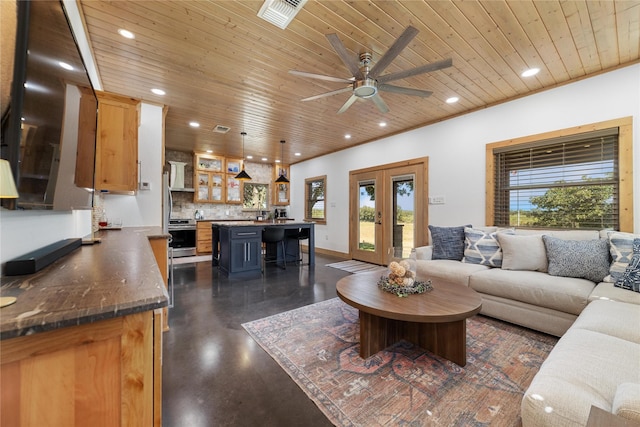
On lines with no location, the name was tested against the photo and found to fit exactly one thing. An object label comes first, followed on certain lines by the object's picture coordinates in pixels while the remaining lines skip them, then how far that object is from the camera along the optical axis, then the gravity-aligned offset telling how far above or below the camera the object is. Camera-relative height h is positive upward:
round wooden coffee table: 1.70 -0.67
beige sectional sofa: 0.96 -0.66
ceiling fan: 1.93 +1.29
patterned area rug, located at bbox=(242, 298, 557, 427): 1.44 -1.12
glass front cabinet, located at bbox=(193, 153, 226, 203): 6.63 +0.98
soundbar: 0.90 -0.18
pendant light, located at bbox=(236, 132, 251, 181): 5.55 +0.85
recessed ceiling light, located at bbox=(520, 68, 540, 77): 2.85 +1.66
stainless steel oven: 6.08 -0.56
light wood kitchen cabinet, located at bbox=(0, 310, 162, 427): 0.60 -0.43
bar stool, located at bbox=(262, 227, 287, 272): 4.83 -0.37
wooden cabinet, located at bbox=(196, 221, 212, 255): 6.34 -0.59
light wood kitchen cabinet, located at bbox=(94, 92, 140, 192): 2.54 +0.73
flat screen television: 0.79 +0.42
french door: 4.70 +0.13
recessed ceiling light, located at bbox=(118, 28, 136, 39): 2.20 +1.61
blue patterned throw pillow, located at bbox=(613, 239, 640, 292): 2.04 -0.49
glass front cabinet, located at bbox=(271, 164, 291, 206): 8.19 +0.82
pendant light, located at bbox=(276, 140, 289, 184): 6.08 +0.87
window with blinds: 2.87 +0.42
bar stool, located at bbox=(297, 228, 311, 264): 5.46 -0.42
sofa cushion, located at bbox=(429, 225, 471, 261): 3.42 -0.38
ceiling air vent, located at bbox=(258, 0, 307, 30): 1.90 +1.61
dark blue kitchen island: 4.38 -0.56
